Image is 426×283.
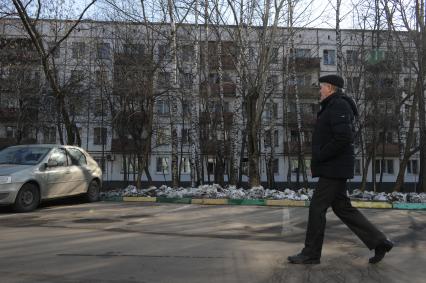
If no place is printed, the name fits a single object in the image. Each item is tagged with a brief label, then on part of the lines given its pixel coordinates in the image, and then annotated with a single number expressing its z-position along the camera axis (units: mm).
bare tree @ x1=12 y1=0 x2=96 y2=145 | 15164
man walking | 5305
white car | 10172
